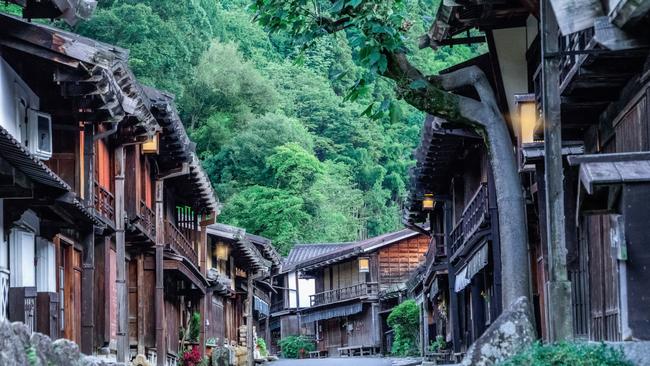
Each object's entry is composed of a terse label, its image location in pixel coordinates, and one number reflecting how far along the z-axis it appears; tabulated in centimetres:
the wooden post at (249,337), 5294
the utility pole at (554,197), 1493
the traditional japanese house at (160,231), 3091
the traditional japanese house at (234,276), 5084
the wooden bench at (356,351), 7594
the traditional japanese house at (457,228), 2998
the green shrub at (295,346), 8331
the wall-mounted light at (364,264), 7544
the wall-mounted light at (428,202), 4241
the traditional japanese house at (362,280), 7519
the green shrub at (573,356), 1279
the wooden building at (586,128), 1337
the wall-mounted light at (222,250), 5309
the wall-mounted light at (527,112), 2125
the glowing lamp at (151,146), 3179
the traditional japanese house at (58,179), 2038
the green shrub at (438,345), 4512
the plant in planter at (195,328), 4422
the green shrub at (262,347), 6241
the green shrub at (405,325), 6209
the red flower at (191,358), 3906
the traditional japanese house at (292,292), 8731
